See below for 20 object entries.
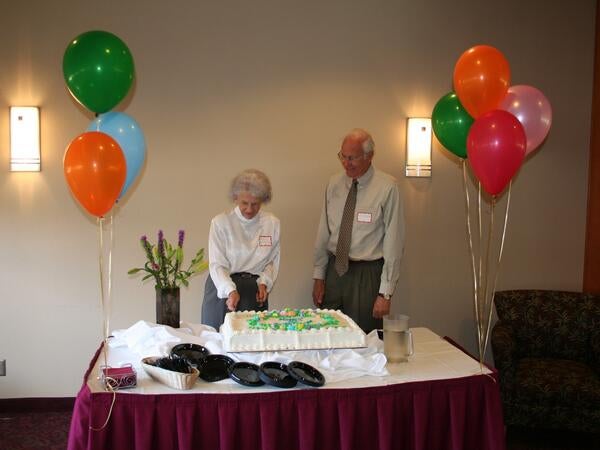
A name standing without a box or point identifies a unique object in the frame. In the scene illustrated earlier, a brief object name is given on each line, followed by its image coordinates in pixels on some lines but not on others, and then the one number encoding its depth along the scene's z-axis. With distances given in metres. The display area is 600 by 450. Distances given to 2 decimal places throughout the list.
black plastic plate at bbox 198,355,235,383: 1.90
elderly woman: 2.70
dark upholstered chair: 2.99
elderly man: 2.98
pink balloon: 2.50
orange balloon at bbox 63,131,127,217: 1.89
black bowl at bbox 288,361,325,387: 1.83
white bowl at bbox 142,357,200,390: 1.79
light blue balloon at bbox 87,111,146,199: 2.34
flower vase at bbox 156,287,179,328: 2.37
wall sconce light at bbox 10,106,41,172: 3.43
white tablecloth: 1.83
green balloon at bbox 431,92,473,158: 2.54
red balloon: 2.11
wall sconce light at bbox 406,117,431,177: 3.72
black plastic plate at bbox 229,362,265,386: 1.83
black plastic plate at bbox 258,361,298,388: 1.82
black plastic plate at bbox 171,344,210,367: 2.00
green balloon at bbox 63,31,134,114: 2.15
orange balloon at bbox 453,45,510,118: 2.25
